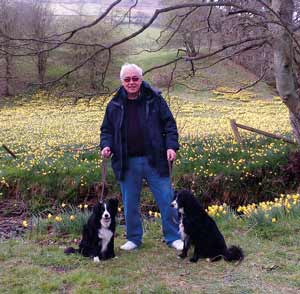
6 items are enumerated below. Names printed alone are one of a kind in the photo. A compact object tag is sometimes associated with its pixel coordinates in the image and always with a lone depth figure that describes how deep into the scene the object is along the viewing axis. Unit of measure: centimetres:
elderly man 543
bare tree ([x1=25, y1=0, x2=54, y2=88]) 3023
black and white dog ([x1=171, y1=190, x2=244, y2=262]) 516
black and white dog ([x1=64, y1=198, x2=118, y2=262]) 527
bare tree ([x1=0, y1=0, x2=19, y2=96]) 2628
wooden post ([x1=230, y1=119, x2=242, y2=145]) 1331
